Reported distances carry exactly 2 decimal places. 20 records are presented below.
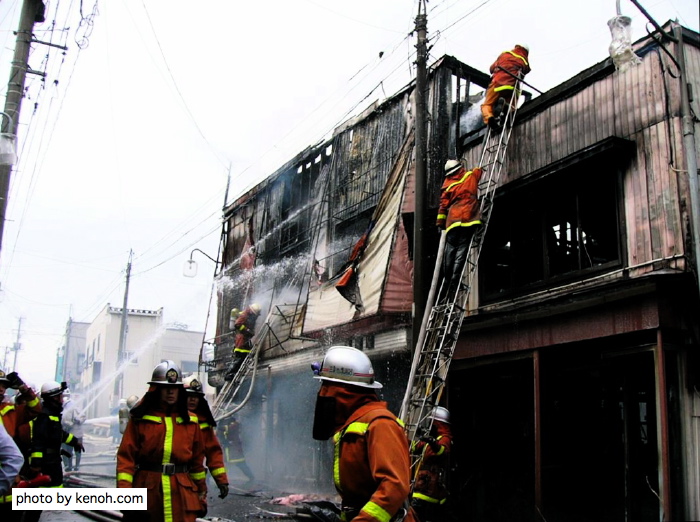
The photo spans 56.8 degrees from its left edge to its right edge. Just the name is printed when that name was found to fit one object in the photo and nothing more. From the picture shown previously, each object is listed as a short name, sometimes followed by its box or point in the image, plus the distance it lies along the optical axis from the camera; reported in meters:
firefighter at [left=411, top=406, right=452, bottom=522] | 8.02
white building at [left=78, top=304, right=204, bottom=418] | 53.09
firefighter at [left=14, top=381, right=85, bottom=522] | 7.39
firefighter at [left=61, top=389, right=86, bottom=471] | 18.39
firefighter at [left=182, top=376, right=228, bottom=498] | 5.92
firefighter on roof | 9.90
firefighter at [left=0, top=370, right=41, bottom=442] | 7.20
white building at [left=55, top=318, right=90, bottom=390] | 72.06
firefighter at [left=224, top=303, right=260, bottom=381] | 17.47
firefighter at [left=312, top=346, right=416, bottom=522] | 3.13
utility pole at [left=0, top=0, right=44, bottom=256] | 10.90
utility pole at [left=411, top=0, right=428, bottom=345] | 9.48
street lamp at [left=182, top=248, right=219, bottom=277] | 20.87
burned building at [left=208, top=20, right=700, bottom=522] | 7.39
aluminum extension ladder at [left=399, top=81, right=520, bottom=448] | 8.60
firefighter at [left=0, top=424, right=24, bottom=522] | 3.72
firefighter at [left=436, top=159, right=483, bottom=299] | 9.20
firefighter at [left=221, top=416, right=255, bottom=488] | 15.21
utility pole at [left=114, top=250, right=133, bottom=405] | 31.72
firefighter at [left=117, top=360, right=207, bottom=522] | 5.23
